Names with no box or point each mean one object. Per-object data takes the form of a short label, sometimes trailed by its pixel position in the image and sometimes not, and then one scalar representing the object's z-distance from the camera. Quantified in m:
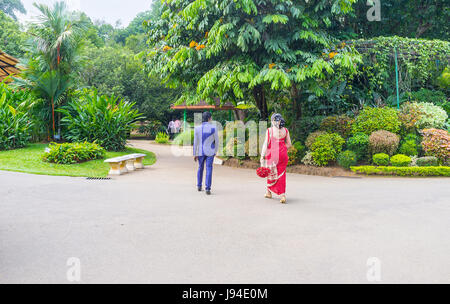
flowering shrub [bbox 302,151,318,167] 13.49
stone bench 12.58
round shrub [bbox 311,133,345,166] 13.12
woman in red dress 8.33
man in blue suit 9.21
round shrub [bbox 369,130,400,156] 12.91
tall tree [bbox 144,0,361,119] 12.47
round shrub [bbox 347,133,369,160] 13.18
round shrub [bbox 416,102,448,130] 13.88
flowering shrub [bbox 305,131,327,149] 13.72
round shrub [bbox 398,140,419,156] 13.12
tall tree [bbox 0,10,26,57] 35.72
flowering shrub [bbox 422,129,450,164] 12.63
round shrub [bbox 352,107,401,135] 13.66
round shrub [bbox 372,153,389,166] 12.61
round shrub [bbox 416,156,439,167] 12.41
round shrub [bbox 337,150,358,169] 12.78
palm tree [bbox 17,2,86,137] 18.28
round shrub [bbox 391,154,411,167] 12.45
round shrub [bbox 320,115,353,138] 14.20
